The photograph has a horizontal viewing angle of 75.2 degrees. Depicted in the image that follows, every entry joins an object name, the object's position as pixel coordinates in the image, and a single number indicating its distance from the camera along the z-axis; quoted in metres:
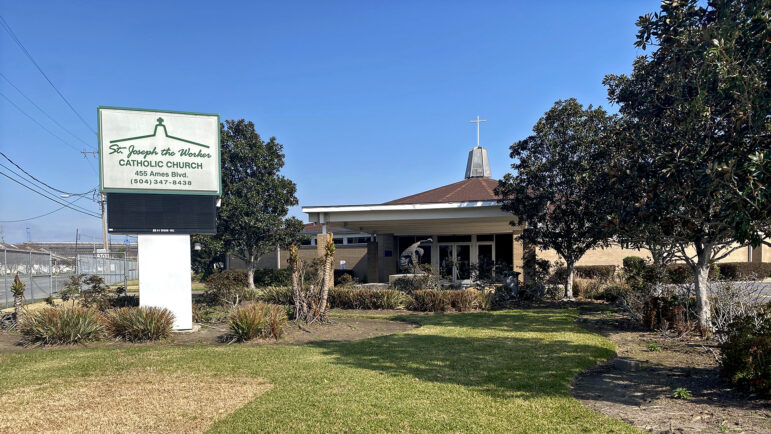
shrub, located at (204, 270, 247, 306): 15.37
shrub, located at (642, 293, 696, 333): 10.62
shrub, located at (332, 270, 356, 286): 20.30
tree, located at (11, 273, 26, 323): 12.51
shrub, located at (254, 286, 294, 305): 17.20
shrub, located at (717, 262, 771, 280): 26.16
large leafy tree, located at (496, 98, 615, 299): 16.05
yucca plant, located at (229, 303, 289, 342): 10.46
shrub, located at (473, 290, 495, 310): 16.17
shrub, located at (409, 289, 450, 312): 15.96
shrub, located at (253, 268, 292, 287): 26.91
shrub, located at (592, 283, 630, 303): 16.79
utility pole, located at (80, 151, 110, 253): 40.65
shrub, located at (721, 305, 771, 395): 5.80
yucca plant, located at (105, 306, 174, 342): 10.82
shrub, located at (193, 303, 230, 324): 13.51
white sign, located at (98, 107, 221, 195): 11.84
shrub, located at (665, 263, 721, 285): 15.82
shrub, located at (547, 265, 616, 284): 21.43
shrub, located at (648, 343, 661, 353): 9.19
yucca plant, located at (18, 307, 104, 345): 10.56
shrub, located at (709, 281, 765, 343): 9.17
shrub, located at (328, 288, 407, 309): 16.64
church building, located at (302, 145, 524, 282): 19.94
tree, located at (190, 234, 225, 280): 24.11
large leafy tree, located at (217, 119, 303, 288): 24.28
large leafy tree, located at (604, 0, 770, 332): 6.46
